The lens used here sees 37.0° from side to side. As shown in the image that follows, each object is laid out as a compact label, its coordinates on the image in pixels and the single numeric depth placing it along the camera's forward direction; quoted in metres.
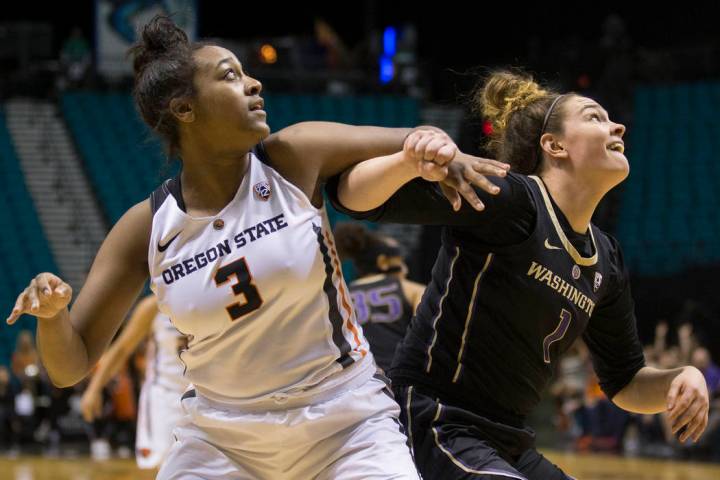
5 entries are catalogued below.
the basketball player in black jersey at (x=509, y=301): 2.94
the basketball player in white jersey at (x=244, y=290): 2.76
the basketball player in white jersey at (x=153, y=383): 6.09
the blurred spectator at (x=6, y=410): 12.41
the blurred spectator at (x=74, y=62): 17.33
